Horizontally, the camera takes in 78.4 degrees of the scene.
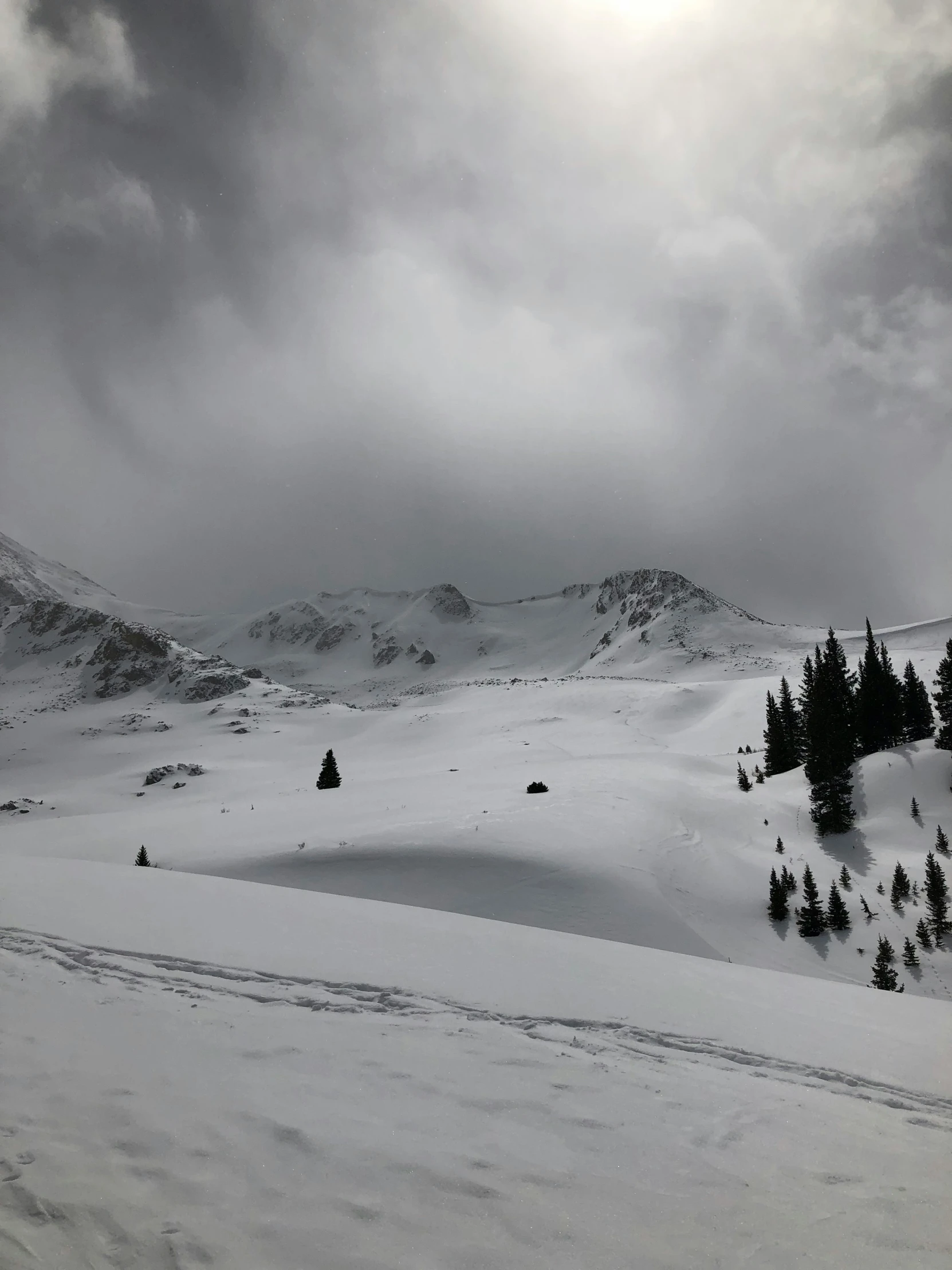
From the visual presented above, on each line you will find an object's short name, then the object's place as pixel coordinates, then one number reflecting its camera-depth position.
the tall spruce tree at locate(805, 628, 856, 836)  35.53
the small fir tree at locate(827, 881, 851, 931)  25.50
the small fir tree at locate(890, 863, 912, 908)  27.39
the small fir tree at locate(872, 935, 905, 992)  20.30
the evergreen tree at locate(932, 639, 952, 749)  38.97
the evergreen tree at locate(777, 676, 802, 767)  48.94
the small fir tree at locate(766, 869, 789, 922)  25.66
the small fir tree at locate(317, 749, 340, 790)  45.90
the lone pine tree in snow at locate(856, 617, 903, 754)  46.47
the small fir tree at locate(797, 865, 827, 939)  25.05
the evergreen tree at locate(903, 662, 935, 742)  47.97
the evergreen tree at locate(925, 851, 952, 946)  24.88
